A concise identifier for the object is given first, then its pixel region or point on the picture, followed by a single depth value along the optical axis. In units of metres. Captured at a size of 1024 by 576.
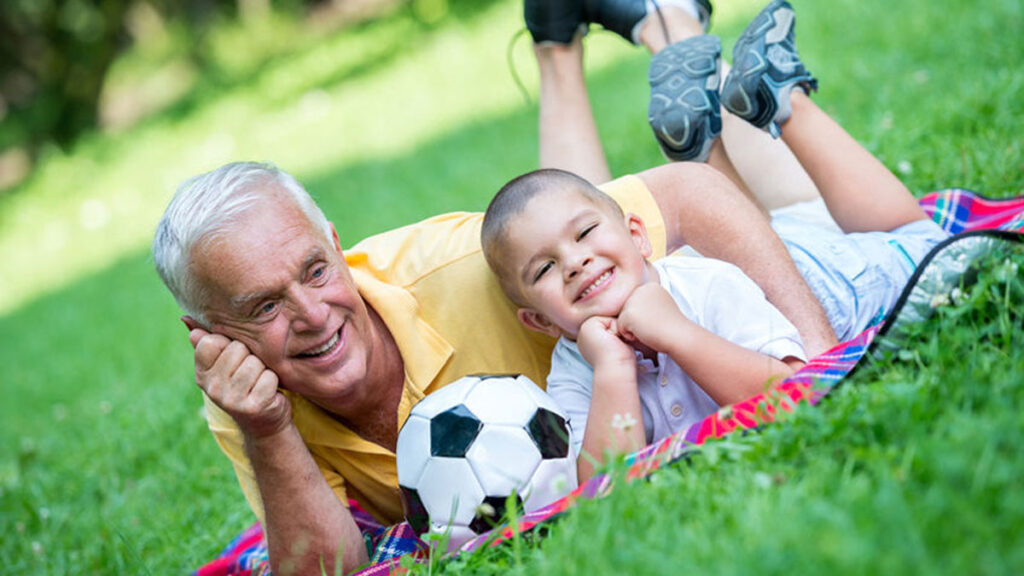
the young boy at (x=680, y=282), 2.62
